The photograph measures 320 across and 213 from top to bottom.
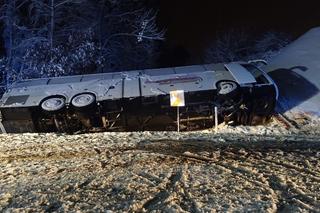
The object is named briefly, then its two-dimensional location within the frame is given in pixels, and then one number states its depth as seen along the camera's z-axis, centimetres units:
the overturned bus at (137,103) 1411
